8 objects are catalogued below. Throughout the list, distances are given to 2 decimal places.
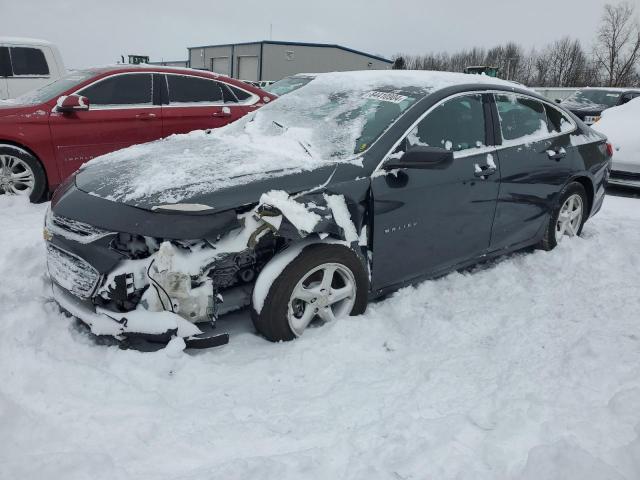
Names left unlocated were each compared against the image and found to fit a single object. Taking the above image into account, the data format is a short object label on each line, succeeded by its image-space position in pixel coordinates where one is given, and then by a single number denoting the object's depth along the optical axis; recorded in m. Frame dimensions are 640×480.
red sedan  5.57
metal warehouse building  38.72
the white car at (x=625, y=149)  7.29
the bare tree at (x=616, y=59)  40.53
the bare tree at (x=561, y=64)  50.69
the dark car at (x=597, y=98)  13.72
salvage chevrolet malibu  2.71
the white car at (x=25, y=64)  8.23
